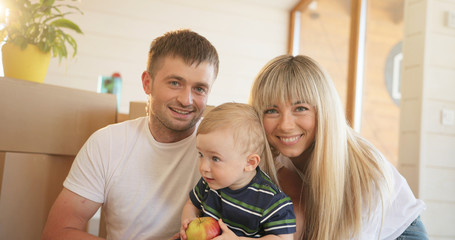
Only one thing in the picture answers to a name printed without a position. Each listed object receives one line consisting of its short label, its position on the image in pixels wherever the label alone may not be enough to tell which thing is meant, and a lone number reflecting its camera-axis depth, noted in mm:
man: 1401
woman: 1266
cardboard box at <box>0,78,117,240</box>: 1591
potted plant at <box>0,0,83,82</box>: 1750
